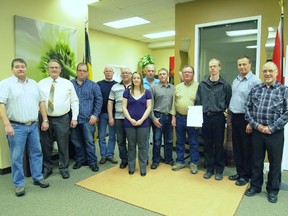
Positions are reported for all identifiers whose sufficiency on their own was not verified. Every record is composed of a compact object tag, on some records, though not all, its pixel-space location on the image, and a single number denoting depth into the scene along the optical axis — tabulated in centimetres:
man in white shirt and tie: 308
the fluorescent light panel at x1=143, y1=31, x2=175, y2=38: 691
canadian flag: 288
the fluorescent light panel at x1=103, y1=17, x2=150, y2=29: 557
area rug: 247
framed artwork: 342
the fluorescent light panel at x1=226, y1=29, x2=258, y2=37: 392
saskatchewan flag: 422
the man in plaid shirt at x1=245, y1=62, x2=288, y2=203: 249
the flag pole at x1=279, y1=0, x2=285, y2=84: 290
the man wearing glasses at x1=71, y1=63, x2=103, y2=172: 344
